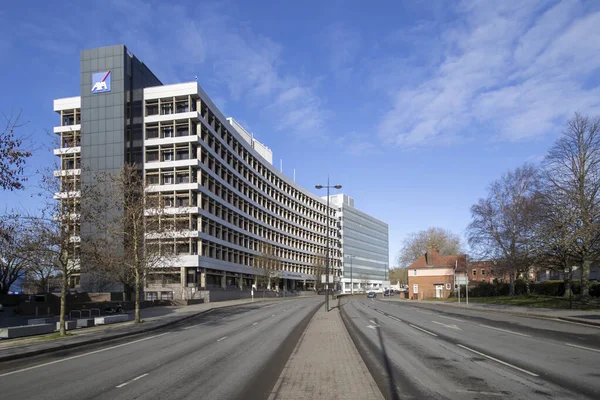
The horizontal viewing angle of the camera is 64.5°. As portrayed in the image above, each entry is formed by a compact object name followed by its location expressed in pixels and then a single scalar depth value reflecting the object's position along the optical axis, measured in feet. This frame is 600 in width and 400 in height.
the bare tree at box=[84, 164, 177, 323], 91.91
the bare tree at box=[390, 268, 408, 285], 516.86
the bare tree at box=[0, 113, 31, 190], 39.24
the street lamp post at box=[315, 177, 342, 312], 116.16
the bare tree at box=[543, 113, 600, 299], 103.45
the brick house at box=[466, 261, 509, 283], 176.09
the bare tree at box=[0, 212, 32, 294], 62.77
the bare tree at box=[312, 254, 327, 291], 379.76
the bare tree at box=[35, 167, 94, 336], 68.49
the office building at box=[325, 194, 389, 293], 485.15
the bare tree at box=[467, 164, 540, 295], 131.85
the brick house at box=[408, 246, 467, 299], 246.68
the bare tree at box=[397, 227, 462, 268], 377.09
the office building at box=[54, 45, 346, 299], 199.21
